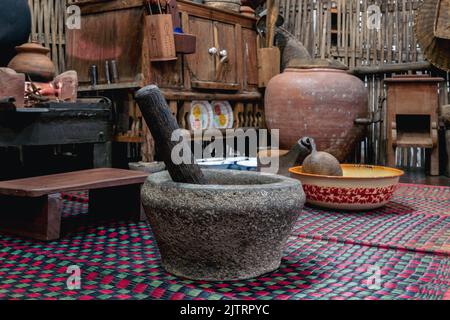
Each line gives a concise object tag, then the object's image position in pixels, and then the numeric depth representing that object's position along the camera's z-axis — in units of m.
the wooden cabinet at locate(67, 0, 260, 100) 3.93
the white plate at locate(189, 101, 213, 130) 4.36
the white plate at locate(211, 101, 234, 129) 4.65
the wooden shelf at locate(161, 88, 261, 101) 4.03
